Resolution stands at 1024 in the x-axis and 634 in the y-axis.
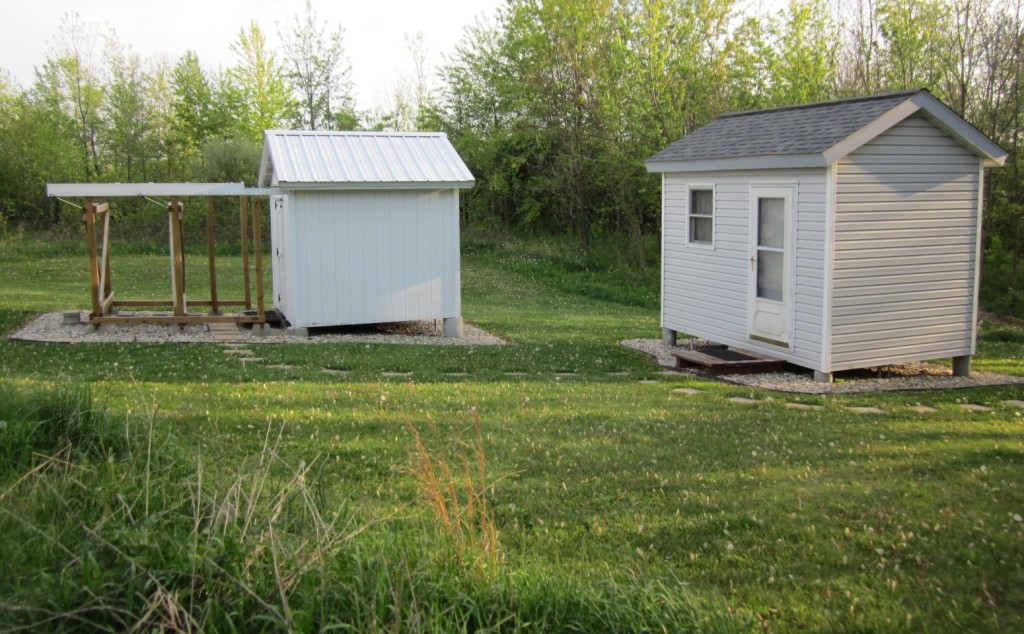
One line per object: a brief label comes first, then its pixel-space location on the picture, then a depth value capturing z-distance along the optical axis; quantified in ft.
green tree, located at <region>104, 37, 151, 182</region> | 116.78
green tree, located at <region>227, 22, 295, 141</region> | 122.21
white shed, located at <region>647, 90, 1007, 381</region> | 35.96
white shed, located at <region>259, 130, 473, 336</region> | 46.16
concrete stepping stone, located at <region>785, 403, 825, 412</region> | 31.14
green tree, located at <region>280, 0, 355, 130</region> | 124.16
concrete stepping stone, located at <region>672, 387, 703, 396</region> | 33.88
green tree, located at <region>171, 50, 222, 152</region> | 123.85
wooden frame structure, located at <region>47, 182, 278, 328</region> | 44.04
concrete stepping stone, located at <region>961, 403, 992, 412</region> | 31.76
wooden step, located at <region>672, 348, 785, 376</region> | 38.40
